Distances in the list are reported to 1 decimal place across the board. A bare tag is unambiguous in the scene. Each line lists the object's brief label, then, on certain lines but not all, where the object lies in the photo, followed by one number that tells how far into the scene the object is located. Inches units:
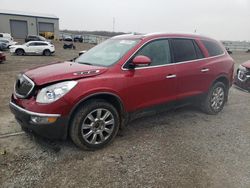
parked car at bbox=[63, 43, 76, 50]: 1153.4
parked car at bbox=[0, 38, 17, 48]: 1016.1
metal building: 1811.0
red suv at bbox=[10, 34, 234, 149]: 122.4
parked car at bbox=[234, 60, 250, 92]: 271.3
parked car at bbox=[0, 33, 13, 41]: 1203.6
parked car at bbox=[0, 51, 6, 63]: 532.4
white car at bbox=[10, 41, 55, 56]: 809.7
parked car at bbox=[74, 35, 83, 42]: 1679.5
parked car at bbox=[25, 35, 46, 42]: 1256.8
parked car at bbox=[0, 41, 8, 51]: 952.9
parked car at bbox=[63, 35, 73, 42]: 1692.4
